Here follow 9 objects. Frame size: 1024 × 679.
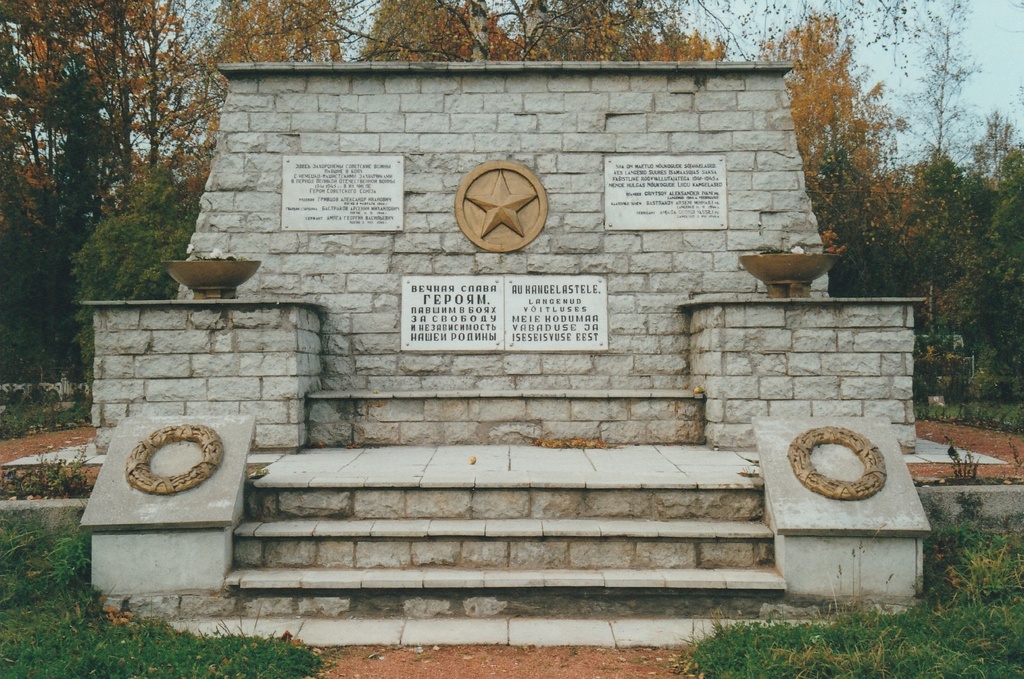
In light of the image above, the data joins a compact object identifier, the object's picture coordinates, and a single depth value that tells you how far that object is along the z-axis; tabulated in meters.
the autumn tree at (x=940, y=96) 23.98
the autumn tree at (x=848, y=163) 16.80
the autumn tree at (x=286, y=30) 14.28
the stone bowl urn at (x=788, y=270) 6.89
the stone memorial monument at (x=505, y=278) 6.80
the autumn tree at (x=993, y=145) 28.03
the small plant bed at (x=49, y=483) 5.43
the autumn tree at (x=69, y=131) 15.64
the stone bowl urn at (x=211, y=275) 6.87
